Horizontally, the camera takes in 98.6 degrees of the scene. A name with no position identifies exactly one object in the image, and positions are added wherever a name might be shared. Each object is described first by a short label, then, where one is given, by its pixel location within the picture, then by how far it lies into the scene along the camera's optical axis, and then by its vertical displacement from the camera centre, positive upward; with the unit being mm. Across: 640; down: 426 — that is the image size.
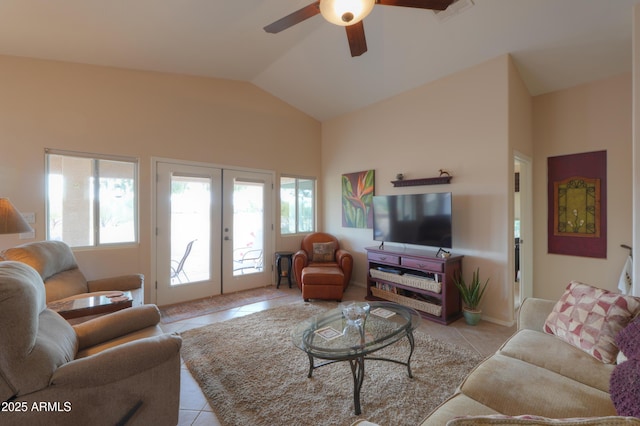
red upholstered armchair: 3883 -832
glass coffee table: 1759 -894
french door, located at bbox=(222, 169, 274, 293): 4393 -281
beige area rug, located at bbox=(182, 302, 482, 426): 1757 -1280
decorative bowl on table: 2180 -834
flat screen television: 3355 -91
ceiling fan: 1669 +1354
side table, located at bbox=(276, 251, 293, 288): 4715 -833
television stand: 3205 -865
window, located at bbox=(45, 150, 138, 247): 3174 +187
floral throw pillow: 1531 -644
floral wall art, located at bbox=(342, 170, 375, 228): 4555 +234
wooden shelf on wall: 3547 +422
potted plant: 3135 -977
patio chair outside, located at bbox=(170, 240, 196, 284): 3936 -770
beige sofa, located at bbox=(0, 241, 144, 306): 2273 -571
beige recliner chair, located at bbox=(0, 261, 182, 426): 1100 -728
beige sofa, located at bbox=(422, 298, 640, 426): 1183 -847
